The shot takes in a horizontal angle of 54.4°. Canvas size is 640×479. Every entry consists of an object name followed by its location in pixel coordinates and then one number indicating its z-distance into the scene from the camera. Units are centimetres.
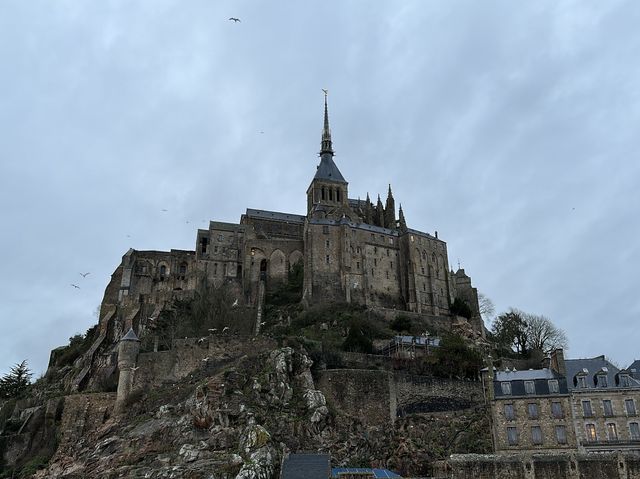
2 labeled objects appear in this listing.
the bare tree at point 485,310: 8625
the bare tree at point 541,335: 6844
